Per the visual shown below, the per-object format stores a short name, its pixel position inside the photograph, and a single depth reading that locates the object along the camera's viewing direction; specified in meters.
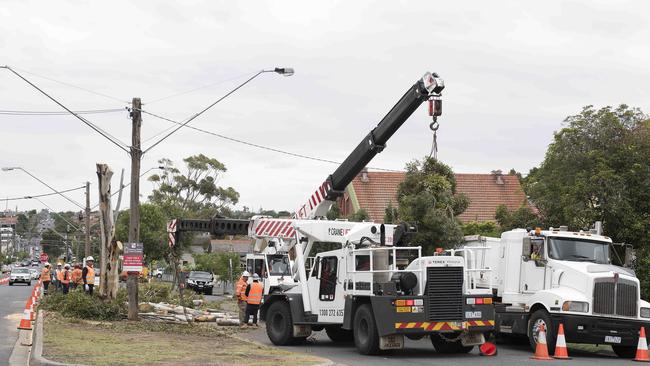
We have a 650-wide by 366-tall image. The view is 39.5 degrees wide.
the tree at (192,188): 82.44
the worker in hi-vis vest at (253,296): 25.50
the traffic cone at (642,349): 18.03
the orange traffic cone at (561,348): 17.80
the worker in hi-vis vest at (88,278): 34.19
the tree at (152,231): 73.19
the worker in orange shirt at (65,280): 36.09
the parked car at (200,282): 54.41
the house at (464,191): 55.97
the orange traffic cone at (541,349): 17.66
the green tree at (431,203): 31.31
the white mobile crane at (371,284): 17.70
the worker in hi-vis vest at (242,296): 26.73
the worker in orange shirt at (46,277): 42.41
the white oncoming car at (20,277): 66.69
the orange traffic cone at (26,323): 22.33
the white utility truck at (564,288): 18.64
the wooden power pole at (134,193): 25.53
